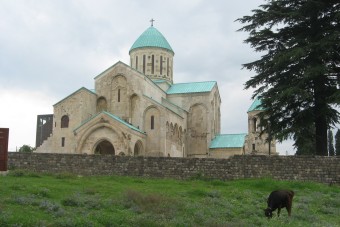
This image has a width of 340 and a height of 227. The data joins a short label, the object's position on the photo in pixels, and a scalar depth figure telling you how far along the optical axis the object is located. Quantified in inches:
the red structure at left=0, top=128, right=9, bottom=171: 637.3
